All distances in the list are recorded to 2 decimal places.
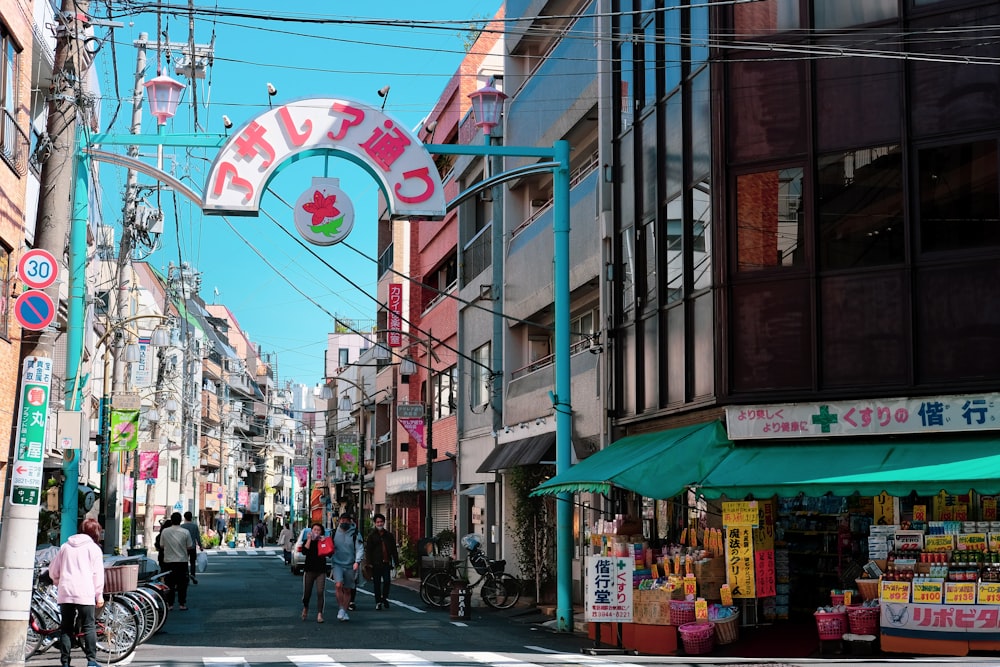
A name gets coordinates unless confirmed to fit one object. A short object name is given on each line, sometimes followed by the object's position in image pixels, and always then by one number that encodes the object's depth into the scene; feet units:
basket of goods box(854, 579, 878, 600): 55.31
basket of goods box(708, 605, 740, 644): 58.54
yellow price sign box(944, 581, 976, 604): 52.03
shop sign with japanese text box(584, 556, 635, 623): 59.26
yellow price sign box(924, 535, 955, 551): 54.08
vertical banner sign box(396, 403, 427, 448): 136.56
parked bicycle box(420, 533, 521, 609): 90.68
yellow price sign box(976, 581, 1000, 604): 51.62
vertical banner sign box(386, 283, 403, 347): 167.48
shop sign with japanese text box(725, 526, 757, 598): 59.21
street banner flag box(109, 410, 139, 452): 120.26
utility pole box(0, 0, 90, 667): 47.11
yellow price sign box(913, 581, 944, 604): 52.60
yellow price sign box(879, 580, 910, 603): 53.36
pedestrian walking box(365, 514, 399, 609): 91.45
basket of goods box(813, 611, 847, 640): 54.70
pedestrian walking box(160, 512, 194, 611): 83.97
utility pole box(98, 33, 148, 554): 113.80
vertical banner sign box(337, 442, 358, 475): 223.30
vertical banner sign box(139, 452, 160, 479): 183.04
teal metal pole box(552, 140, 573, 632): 74.43
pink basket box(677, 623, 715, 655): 57.36
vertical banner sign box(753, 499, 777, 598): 59.52
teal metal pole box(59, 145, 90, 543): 64.39
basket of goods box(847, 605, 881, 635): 54.24
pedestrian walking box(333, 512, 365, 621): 80.69
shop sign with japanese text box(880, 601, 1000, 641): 51.44
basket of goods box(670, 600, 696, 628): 58.80
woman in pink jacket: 48.26
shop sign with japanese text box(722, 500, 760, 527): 58.95
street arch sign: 63.16
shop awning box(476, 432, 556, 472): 91.25
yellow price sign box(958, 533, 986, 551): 53.36
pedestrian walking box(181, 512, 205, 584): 93.11
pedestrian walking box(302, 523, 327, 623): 77.71
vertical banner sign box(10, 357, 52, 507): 47.55
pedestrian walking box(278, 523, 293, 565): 177.78
